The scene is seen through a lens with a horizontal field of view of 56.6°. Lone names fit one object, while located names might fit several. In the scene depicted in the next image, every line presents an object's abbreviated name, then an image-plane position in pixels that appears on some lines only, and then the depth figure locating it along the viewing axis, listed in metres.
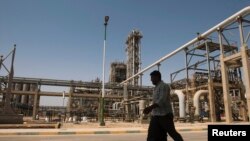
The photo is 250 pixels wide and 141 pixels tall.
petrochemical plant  19.16
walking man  3.75
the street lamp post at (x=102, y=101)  16.20
